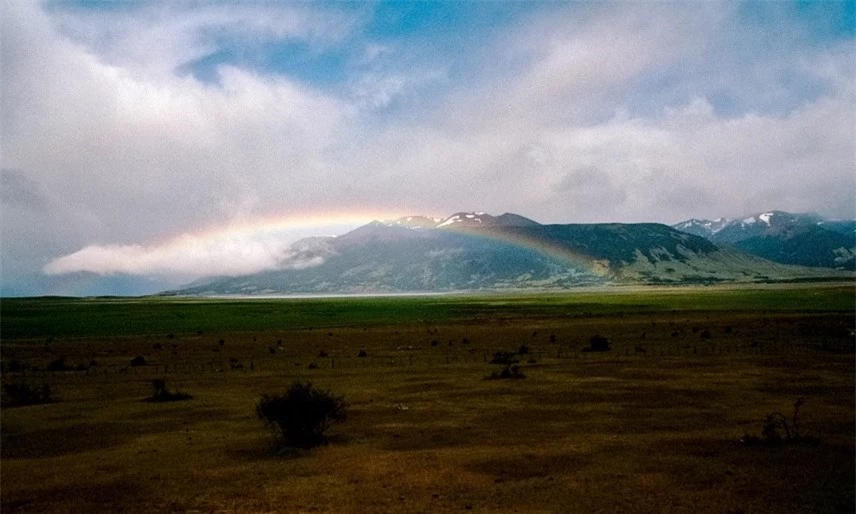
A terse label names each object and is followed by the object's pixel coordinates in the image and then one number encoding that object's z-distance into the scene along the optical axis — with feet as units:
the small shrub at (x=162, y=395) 103.50
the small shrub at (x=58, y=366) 153.77
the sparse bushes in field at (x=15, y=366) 153.17
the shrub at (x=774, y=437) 62.59
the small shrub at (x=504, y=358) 144.78
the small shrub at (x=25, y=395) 105.40
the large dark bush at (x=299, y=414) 69.67
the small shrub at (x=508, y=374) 121.08
